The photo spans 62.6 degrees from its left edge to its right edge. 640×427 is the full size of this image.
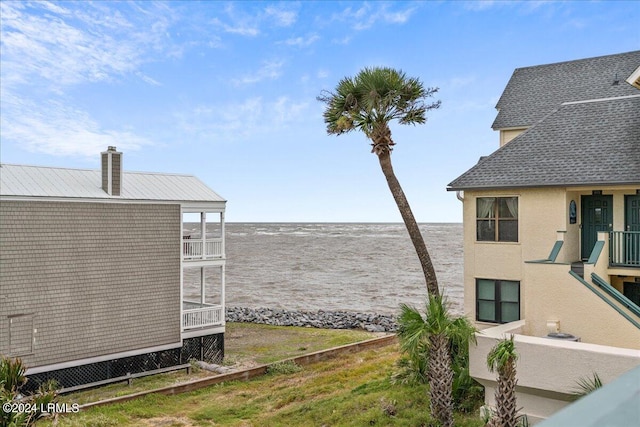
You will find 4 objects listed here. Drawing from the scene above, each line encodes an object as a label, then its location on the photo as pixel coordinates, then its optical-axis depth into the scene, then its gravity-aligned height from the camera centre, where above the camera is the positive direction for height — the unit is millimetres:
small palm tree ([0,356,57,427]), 9469 -3432
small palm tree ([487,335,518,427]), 10695 -3415
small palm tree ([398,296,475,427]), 12344 -2847
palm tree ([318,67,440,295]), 18547 +3972
